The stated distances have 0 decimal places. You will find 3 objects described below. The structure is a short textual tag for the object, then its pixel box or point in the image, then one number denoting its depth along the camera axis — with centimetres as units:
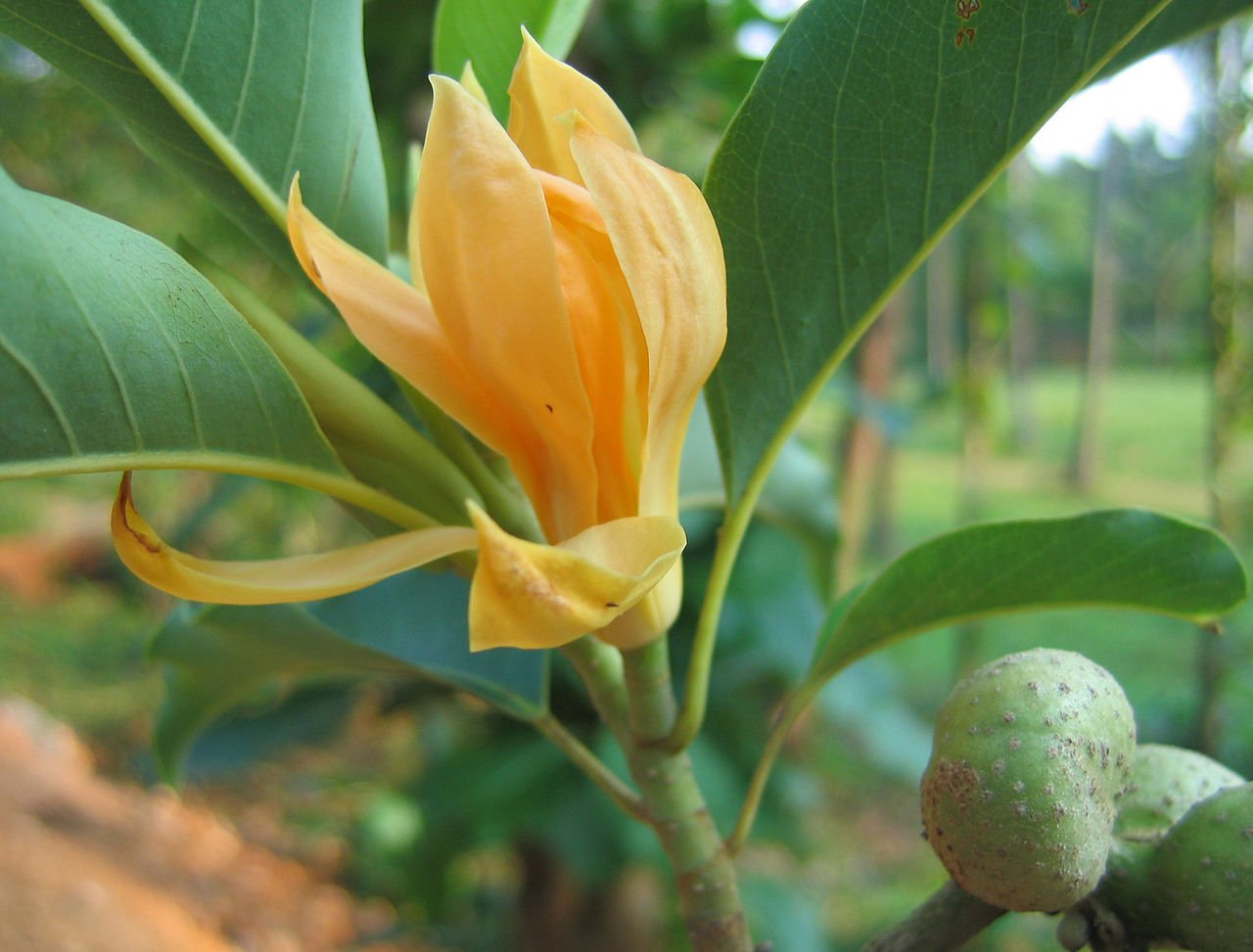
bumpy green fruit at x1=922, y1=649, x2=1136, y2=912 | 9
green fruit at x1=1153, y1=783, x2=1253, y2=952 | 9
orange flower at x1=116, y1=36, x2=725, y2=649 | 8
